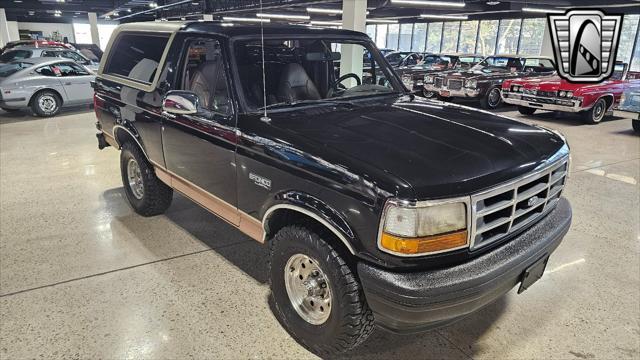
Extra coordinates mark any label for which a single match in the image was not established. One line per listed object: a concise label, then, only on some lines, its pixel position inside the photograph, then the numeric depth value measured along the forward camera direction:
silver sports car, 9.57
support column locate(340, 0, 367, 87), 9.19
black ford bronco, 1.93
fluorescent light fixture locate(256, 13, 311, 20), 23.17
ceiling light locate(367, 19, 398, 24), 24.15
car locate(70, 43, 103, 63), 17.05
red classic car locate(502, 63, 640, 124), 9.45
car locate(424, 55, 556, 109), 11.53
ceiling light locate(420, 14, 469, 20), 19.92
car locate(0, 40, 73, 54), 13.90
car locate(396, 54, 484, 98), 13.02
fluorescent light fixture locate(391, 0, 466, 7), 13.13
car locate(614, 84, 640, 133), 8.30
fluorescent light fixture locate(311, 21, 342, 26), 25.52
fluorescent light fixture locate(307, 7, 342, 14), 18.15
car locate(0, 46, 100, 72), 12.32
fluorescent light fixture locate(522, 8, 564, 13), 16.05
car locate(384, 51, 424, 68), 16.16
